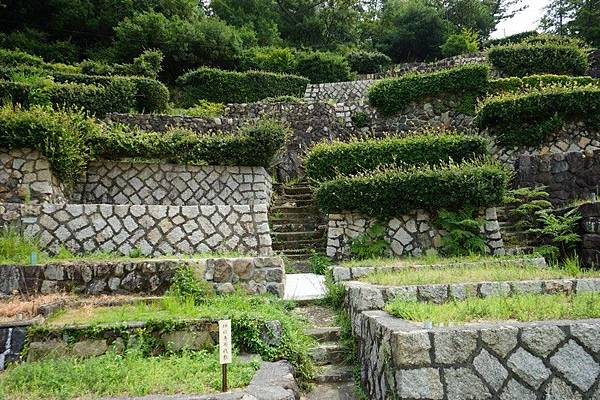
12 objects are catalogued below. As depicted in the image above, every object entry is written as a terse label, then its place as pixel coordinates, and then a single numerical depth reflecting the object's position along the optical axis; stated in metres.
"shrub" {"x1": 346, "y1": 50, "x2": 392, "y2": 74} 24.27
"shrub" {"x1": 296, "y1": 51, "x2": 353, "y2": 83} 21.81
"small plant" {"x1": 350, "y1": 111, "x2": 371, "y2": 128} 14.90
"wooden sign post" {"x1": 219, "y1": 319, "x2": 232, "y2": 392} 3.37
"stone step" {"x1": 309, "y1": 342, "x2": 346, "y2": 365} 4.85
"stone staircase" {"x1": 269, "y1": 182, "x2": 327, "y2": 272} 9.11
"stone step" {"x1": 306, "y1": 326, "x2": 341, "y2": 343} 5.21
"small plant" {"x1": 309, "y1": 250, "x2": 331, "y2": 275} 8.20
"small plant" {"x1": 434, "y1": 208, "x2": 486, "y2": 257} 8.30
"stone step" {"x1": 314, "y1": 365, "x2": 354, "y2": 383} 4.52
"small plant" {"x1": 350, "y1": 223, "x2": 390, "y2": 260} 8.55
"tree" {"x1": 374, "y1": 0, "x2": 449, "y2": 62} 27.17
